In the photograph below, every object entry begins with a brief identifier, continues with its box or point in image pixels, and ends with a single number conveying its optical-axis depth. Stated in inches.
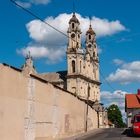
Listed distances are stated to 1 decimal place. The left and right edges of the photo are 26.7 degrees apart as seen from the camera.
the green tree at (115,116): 3576.4
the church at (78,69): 2924.9
